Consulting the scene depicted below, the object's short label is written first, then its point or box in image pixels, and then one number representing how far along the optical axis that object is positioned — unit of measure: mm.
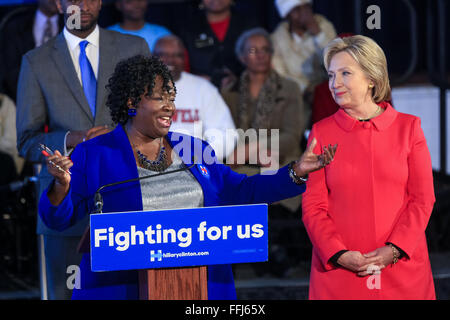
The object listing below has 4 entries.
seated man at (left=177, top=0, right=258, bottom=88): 9828
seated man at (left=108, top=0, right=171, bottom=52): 9555
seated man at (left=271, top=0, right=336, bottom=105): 10094
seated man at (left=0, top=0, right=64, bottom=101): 9602
